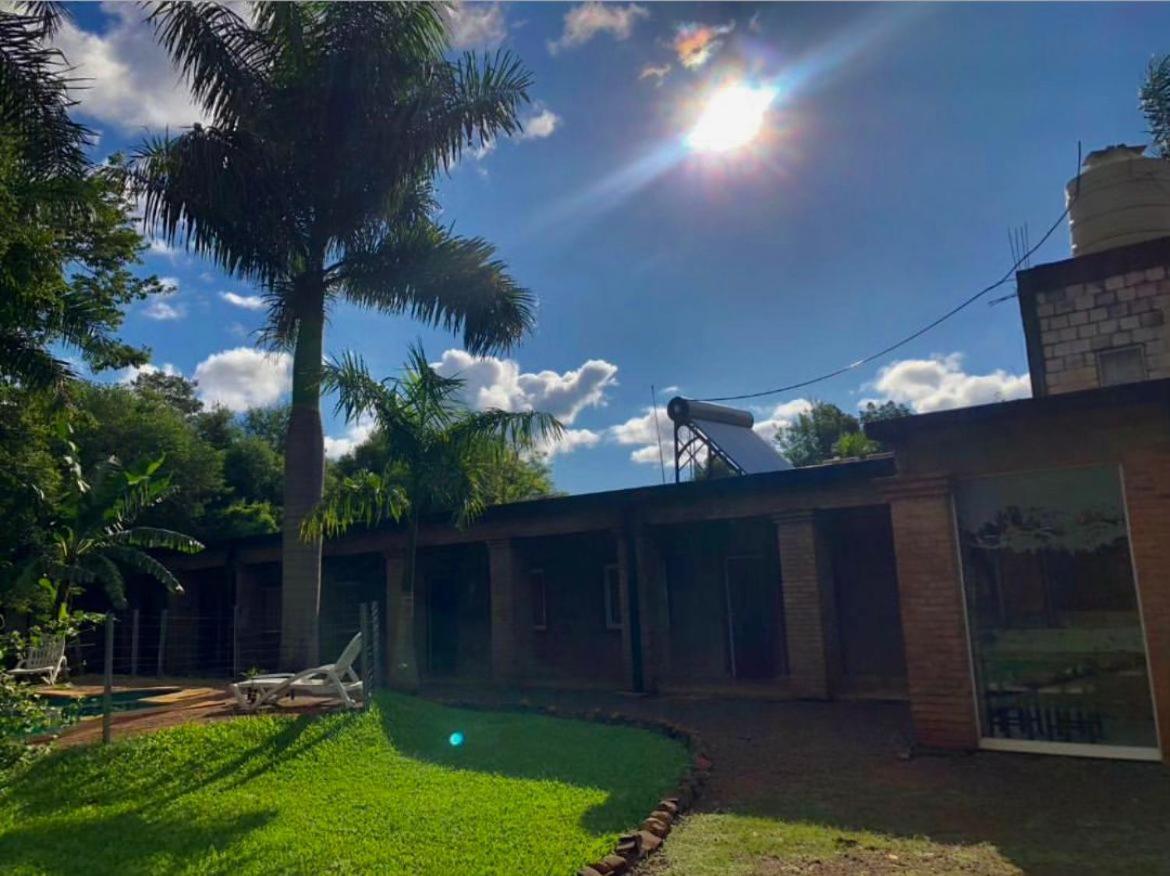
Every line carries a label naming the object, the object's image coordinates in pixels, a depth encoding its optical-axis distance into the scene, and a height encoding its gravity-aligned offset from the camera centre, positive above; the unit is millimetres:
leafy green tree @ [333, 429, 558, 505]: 33219 +5303
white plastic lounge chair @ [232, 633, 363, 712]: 9422 -1098
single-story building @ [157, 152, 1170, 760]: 7445 +42
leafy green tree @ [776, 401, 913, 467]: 49812 +9130
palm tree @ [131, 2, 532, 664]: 11609 +6483
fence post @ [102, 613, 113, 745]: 7832 -865
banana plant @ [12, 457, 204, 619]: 17422 +1401
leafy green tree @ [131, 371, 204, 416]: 41219 +10847
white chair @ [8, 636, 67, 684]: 15316 -1045
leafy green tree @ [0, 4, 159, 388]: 8141 +4348
